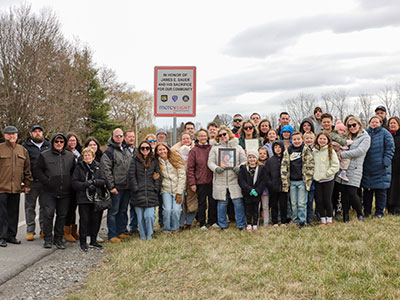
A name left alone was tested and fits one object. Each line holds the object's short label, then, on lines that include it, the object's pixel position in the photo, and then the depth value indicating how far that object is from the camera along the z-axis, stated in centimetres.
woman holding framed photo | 774
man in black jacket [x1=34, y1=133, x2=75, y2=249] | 693
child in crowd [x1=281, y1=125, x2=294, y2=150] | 813
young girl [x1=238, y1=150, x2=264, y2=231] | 752
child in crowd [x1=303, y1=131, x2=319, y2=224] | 752
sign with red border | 962
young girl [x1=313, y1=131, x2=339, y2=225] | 735
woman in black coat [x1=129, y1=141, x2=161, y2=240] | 723
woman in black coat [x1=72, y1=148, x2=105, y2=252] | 685
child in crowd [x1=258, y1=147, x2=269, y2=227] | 779
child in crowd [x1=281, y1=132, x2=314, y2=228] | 741
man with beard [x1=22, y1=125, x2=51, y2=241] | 753
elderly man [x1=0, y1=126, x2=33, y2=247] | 702
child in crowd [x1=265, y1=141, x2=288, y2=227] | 759
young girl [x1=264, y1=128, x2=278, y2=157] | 814
